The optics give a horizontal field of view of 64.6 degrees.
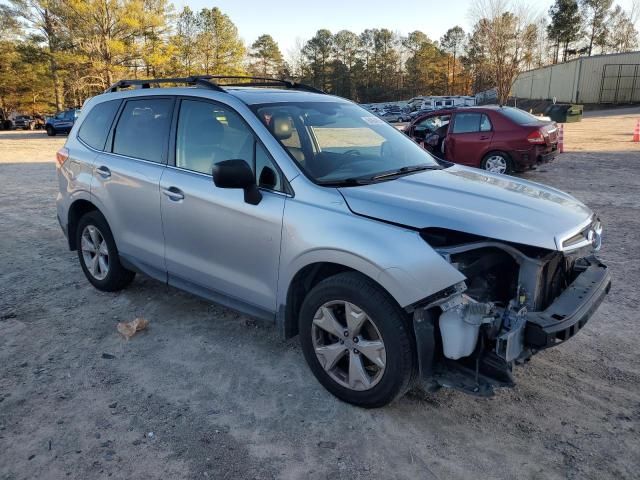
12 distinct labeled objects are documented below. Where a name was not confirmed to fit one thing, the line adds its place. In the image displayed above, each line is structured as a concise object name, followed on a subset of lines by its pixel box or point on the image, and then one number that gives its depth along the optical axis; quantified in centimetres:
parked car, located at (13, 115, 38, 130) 4695
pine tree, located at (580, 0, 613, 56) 7000
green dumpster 3139
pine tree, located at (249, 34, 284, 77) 7419
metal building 4366
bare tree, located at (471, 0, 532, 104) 3450
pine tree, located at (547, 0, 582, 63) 7050
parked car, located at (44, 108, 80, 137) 3225
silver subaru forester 270
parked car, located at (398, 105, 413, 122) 4137
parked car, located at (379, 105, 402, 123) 4406
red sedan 1049
